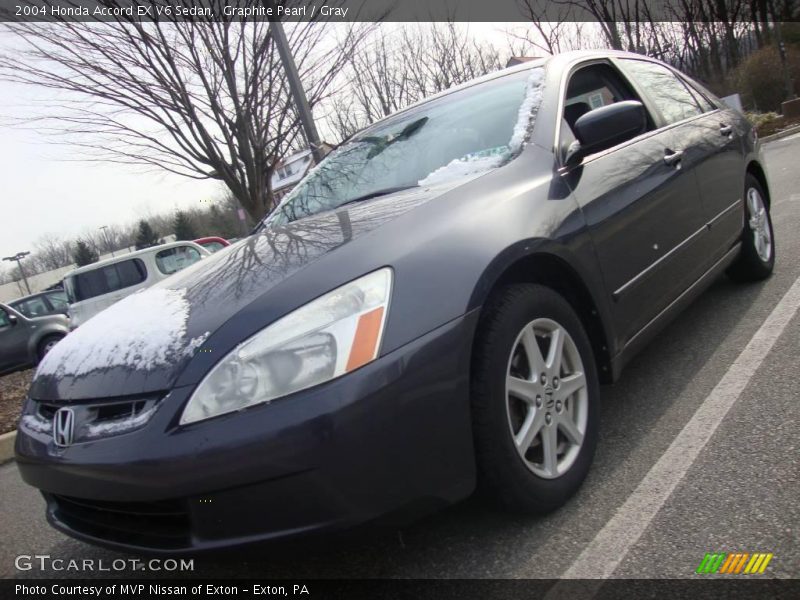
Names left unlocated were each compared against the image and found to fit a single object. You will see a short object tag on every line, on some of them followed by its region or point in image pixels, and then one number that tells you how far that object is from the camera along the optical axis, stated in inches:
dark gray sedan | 58.5
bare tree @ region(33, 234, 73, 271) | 2817.4
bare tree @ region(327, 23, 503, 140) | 946.7
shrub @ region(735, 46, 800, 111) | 862.5
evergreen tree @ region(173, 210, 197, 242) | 2393.0
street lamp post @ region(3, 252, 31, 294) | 1702.8
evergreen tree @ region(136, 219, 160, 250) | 2377.2
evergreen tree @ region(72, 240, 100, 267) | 2434.2
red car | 545.3
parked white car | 439.5
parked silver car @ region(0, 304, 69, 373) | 420.8
